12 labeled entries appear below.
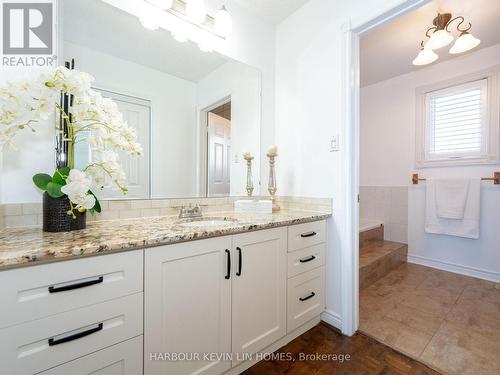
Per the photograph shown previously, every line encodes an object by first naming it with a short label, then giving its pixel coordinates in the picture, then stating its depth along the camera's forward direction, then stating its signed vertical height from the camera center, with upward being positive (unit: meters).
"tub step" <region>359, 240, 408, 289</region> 2.26 -0.79
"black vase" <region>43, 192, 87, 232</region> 0.94 -0.12
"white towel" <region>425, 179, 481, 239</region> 2.43 -0.33
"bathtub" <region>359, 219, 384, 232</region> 2.91 -0.51
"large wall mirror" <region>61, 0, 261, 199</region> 1.26 +0.61
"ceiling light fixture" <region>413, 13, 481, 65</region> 1.81 +1.20
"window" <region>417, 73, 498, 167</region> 2.40 +0.69
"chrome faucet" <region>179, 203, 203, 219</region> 1.44 -0.16
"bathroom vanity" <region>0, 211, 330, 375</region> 0.67 -0.41
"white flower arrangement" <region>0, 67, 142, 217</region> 0.87 +0.28
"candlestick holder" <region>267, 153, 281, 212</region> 1.89 +0.07
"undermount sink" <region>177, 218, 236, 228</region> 1.38 -0.22
